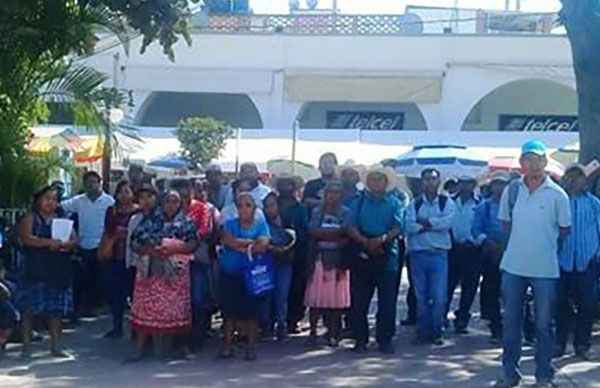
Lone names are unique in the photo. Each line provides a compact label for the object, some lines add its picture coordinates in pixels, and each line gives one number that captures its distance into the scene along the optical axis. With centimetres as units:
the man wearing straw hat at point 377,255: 1181
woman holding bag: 1148
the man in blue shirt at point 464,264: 1330
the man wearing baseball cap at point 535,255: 995
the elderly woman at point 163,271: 1138
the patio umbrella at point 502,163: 2019
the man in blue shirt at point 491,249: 1280
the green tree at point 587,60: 1374
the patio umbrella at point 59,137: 1689
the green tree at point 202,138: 2776
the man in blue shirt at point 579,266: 1119
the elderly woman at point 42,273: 1129
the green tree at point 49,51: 1266
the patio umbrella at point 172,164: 2550
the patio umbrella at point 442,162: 2117
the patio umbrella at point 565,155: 2180
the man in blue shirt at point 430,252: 1238
